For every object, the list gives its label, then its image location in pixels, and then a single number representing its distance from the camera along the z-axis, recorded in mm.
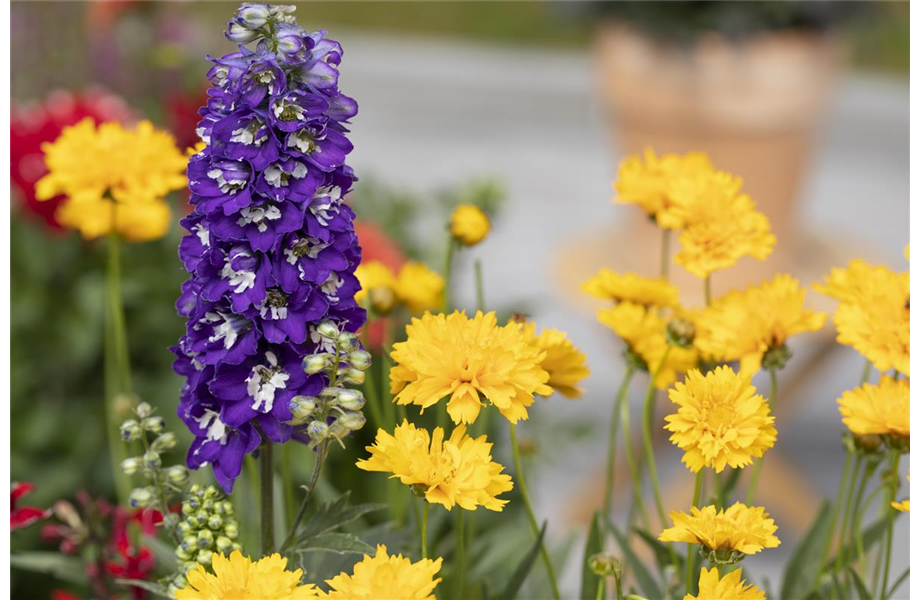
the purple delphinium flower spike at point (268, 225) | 1069
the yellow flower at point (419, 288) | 1220
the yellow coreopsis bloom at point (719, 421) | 1070
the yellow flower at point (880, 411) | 1102
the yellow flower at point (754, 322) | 1145
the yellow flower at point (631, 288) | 1201
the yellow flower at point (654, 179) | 1200
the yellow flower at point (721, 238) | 1160
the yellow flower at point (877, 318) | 1107
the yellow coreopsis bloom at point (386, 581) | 1025
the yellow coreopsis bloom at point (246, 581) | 1033
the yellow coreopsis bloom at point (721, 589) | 1042
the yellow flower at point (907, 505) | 1094
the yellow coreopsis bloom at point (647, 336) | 1183
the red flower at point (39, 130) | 1759
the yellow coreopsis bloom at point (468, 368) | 1070
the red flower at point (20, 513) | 1202
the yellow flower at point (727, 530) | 1054
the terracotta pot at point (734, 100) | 2643
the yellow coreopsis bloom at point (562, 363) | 1137
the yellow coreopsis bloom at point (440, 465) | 1053
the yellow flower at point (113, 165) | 1223
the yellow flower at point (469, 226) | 1234
